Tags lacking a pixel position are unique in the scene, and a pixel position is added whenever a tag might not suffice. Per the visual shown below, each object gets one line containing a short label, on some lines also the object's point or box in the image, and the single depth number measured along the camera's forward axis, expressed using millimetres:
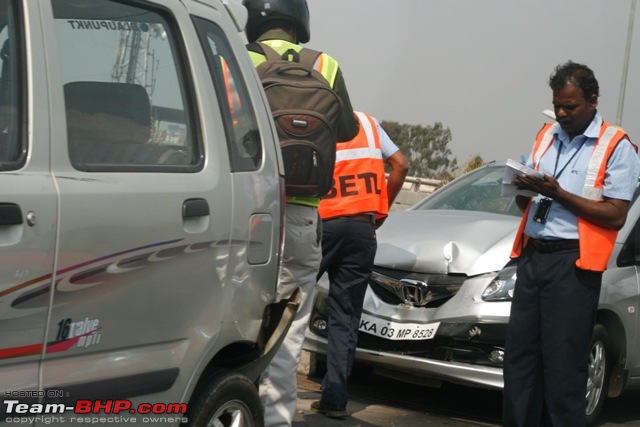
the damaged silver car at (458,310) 6441
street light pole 26250
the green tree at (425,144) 47000
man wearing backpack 4922
